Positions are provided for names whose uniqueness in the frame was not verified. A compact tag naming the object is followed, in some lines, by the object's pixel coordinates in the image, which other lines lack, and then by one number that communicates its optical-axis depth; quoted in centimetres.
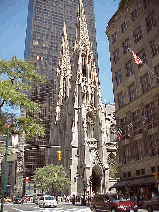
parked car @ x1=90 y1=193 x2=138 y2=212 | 1614
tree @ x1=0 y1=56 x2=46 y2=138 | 1853
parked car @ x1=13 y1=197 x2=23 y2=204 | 4327
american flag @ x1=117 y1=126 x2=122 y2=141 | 3012
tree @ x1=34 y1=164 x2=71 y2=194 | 4447
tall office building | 8025
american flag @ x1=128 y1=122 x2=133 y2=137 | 2760
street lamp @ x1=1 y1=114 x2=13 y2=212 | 1797
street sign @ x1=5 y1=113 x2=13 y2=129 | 1818
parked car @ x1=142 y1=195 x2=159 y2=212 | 1675
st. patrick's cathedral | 5097
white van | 2882
